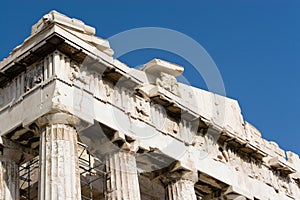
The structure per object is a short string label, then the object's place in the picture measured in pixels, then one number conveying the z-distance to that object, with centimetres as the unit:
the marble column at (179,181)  2092
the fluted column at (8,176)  1781
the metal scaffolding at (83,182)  2166
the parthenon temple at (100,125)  1752
